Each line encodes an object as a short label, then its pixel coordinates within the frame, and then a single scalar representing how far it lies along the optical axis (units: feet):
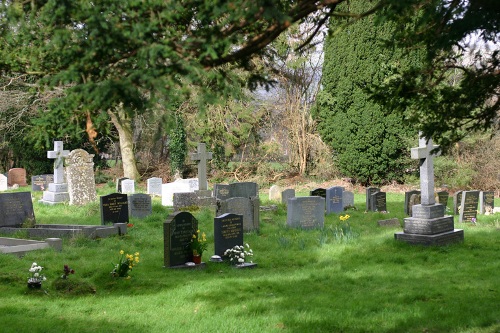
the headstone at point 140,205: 52.70
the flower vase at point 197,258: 31.55
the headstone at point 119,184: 77.73
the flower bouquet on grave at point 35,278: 25.18
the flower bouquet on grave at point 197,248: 31.60
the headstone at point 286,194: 60.50
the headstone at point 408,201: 53.26
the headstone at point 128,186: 75.82
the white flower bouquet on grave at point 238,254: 32.20
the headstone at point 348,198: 60.58
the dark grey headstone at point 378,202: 56.24
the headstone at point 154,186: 75.56
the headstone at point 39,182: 85.66
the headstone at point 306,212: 45.83
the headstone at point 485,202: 55.11
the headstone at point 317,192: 57.98
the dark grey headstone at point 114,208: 46.51
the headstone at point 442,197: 55.72
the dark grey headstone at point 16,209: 44.34
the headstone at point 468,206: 49.57
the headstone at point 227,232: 33.19
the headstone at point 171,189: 65.72
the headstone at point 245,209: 44.37
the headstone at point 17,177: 95.09
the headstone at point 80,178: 63.16
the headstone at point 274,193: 66.85
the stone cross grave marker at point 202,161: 58.34
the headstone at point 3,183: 86.32
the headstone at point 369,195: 56.85
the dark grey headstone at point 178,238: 31.35
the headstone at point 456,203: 54.54
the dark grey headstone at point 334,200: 56.13
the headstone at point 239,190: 58.34
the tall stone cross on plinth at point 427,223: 37.73
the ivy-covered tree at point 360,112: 79.56
